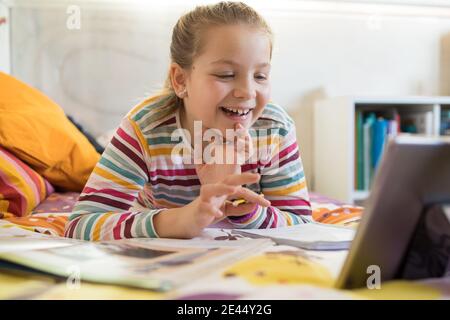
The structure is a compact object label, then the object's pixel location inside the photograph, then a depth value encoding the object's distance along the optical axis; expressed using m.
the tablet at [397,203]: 0.40
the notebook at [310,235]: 0.61
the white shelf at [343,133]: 1.92
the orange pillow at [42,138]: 1.27
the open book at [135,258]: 0.44
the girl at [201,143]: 0.77
